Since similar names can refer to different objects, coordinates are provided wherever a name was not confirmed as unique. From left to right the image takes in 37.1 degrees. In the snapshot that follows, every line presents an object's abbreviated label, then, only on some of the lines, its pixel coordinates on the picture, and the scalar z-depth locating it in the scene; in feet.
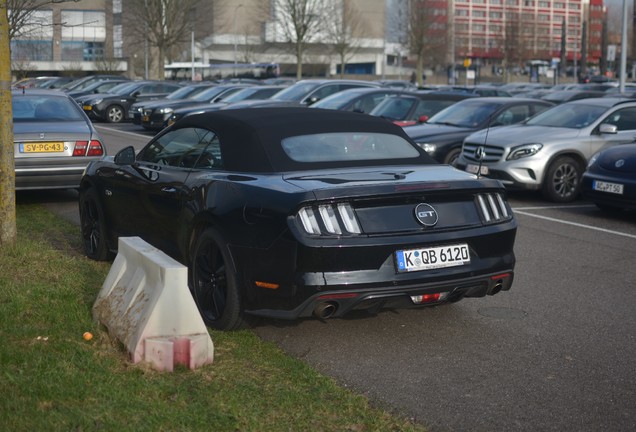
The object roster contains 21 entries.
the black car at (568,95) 85.87
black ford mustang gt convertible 18.21
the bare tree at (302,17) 209.05
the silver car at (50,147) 39.42
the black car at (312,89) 83.92
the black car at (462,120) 50.62
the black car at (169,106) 88.58
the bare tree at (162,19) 186.19
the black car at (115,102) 113.80
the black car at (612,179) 37.24
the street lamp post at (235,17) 333.25
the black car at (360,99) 67.00
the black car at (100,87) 136.03
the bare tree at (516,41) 300.40
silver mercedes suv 43.98
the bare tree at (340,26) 242.72
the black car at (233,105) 76.23
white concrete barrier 16.74
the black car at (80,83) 151.55
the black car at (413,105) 60.95
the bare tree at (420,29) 229.86
